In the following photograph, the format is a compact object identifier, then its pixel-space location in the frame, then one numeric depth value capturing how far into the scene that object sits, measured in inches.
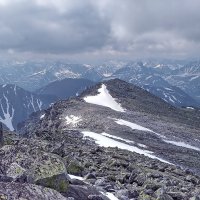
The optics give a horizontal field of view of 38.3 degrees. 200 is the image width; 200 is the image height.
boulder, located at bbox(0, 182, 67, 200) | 308.5
